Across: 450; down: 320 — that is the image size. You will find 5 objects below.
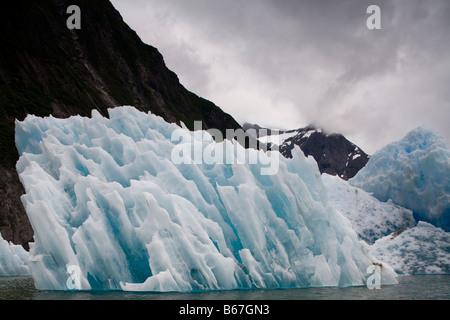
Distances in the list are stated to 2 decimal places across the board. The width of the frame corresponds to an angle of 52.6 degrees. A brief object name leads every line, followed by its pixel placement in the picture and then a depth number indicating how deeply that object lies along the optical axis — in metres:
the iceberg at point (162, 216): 16.52
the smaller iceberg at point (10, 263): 32.31
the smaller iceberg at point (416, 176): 35.72
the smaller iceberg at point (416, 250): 32.03
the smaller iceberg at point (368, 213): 37.66
